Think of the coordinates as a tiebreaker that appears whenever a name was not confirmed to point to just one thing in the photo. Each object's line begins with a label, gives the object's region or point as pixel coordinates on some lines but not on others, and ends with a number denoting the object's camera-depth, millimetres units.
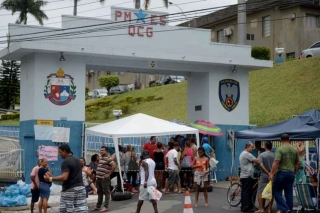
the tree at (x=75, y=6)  57338
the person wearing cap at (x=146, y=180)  14001
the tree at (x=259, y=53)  42938
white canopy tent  18359
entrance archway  19875
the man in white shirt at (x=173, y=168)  18703
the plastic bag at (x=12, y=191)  16902
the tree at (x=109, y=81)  61781
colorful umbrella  21517
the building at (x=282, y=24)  47906
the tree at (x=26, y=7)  61938
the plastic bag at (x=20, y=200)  16578
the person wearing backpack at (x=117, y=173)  18359
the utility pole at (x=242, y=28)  39281
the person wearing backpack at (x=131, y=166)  19312
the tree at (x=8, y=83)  59344
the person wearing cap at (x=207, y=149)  19973
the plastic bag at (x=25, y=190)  17281
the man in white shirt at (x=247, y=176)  14695
